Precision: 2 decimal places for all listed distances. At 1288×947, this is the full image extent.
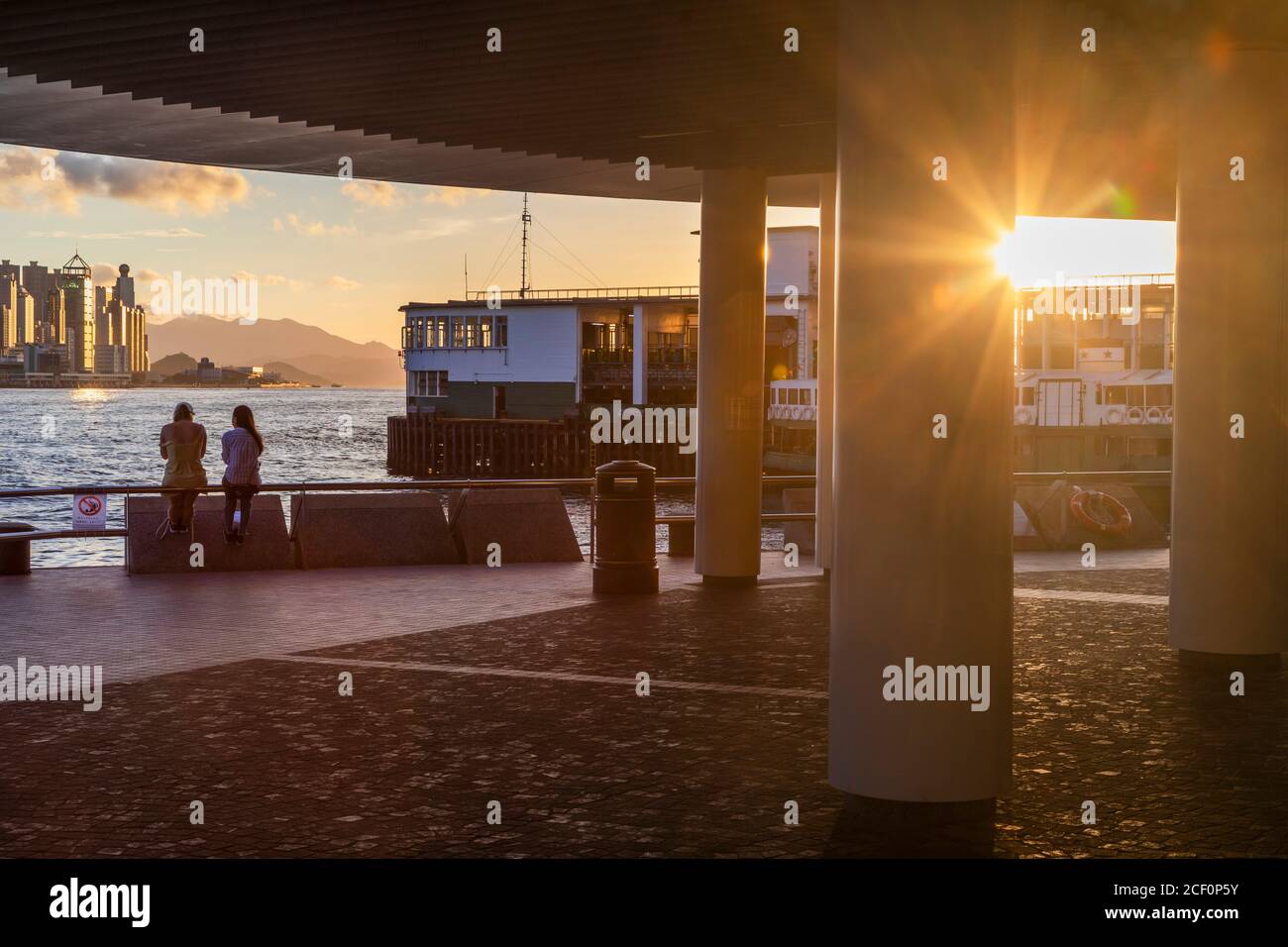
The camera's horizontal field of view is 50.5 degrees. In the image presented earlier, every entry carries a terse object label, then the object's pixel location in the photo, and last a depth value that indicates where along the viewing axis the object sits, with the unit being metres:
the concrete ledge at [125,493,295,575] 15.61
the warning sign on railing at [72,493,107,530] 15.88
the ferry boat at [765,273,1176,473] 69.44
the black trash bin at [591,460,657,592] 14.14
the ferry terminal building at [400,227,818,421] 91.88
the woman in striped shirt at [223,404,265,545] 15.47
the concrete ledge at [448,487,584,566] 17.09
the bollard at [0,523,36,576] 15.33
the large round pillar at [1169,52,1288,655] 9.80
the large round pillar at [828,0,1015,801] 5.96
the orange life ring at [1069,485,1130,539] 19.73
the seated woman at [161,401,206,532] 15.38
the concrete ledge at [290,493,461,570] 16.48
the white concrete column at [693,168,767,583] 14.65
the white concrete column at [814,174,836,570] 15.38
